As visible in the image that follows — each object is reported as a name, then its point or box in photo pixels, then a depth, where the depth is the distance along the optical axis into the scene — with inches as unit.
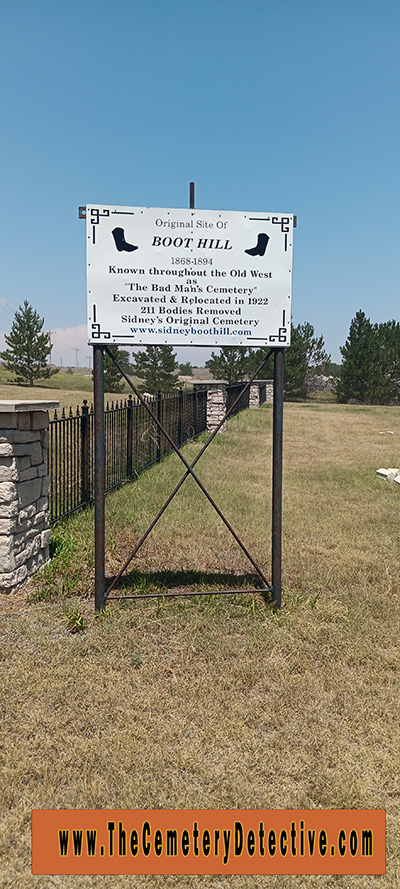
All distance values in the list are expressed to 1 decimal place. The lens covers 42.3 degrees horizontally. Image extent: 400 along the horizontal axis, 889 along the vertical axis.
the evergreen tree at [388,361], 1739.7
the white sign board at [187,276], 157.6
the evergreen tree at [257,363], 1597.7
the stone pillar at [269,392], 1417.7
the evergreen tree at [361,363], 1713.8
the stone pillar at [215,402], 620.4
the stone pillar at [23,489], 170.4
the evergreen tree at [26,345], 2127.2
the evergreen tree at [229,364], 1946.4
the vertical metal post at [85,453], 278.7
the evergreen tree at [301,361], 1795.0
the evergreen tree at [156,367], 2038.6
